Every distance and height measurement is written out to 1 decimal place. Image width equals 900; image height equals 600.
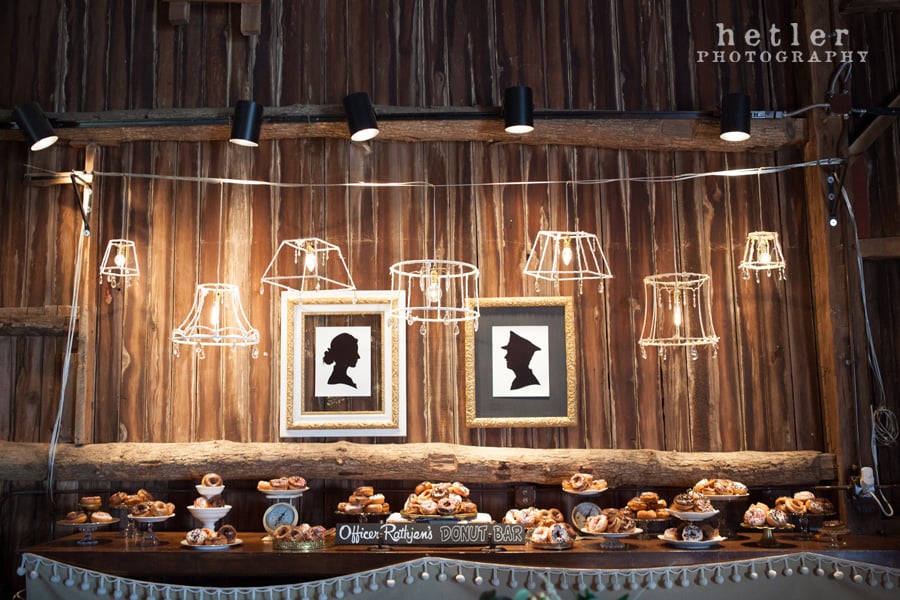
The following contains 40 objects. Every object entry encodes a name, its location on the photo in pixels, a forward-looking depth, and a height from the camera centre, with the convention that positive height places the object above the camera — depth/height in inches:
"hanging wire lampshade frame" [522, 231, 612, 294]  205.2 +31.5
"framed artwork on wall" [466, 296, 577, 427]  203.2 +6.6
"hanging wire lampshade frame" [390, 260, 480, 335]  205.5 +24.5
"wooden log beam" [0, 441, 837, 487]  196.5 -16.0
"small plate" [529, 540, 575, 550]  172.9 -30.9
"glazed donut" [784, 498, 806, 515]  185.2 -25.8
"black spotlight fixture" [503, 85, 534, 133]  196.1 +64.0
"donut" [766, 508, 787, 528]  181.5 -27.7
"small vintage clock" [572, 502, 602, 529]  189.9 -26.7
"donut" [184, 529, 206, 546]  176.9 -28.1
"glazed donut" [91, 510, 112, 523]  188.5 -25.0
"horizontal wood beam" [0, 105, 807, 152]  205.9 +64.0
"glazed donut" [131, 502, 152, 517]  187.5 -23.5
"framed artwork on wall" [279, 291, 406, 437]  202.8 +7.3
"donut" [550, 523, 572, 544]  173.3 -28.7
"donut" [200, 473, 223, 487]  192.4 -17.9
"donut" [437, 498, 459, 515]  180.7 -23.4
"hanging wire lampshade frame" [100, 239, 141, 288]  204.1 +32.7
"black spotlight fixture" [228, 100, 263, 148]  196.7 +62.4
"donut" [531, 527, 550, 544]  173.9 -28.9
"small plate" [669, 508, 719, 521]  178.9 -26.3
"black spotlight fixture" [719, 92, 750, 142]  195.8 +60.9
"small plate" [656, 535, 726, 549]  173.9 -31.2
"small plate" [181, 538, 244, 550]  175.9 -29.9
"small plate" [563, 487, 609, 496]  187.9 -22.0
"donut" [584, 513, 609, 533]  179.9 -27.8
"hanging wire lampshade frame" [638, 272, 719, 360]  203.0 +18.1
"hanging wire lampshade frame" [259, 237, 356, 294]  209.1 +31.1
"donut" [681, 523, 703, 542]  174.7 -29.5
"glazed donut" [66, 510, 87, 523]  187.9 -24.9
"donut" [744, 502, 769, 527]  184.7 -27.5
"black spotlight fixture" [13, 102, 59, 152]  196.5 +63.0
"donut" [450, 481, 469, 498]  187.9 -20.8
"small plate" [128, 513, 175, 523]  186.1 -25.3
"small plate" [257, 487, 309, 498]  189.8 -21.0
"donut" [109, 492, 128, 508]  190.4 -21.6
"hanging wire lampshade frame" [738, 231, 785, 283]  194.4 +30.5
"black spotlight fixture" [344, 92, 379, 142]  196.1 +63.3
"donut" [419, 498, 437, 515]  180.7 -23.5
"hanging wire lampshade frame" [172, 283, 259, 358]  204.1 +18.6
